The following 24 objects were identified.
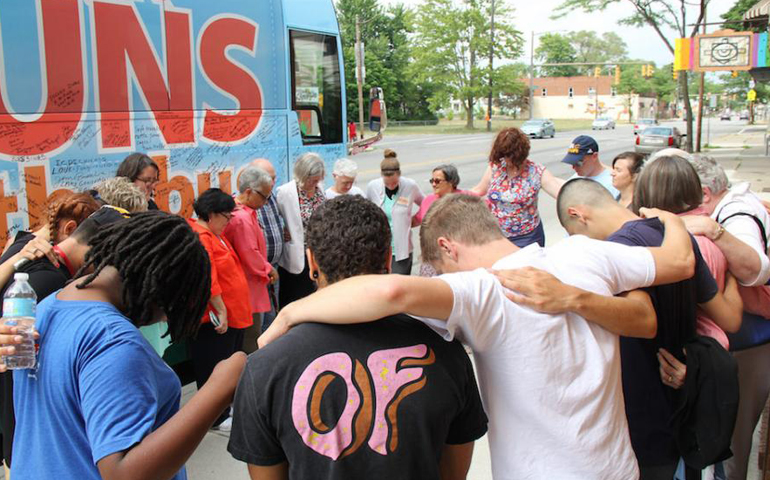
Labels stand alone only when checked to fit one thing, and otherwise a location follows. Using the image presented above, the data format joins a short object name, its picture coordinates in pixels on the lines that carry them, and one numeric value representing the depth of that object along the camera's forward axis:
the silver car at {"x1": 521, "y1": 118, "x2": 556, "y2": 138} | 47.63
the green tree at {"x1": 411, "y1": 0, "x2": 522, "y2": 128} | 57.47
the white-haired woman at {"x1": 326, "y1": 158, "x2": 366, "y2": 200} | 6.28
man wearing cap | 5.76
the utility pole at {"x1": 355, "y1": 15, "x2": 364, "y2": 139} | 29.88
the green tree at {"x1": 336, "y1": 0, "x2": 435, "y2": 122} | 63.59
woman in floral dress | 5.59
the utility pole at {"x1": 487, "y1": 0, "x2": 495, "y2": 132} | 56.81
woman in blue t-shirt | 1.56
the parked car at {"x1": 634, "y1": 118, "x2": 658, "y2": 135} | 56.06
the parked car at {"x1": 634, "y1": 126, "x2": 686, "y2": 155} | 30.69
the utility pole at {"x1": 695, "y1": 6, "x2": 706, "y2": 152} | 27.67
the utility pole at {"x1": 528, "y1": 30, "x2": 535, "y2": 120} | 53.39
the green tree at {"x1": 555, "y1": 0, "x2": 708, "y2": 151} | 27.61
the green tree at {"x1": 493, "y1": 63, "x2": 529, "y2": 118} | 59.09
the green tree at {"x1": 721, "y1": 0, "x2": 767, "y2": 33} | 30.34
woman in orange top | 4.36
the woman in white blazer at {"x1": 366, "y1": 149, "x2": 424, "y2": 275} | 6.40
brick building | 106.44
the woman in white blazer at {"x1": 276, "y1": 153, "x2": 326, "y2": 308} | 5.85
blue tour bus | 4.76
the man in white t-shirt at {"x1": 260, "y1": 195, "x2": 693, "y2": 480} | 1.67
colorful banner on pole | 21.31
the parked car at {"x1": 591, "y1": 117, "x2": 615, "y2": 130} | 65.94
